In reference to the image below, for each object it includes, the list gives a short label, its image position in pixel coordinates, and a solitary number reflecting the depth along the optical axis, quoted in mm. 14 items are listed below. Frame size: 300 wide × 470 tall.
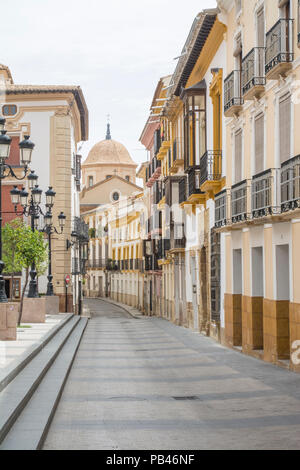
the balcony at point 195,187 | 24797
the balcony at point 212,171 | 22047
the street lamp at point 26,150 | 18953
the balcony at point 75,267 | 43609
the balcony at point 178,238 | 31188
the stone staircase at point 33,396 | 8381
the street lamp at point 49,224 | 28750
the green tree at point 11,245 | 26047
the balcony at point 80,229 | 43109
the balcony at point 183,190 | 28570
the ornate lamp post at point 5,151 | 15883
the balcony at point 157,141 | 42875
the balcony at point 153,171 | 44219
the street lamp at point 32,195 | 19031
